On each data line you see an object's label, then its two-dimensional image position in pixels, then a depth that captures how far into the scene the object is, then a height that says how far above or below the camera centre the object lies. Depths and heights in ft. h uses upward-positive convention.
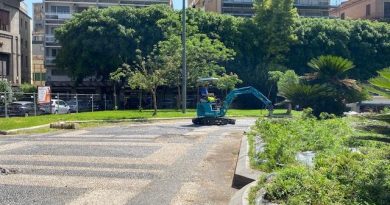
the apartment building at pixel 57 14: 226.79 +32.94
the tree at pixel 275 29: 169.17 +18.33
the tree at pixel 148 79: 101.96 +0.46
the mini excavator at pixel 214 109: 79.71 -4.51
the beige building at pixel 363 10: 245.86 +38.67
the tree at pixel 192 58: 121.60 +6.08
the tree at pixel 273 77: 146.50 +1.38
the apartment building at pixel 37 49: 255.09 +20.68
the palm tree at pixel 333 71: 69.31 +1.54
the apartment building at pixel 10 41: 169.58 +13.85
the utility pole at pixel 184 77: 103.91 +0.92
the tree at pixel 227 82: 132.77 -0.13
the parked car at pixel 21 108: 99.19 -5.68
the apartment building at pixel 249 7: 251.80 +39.04
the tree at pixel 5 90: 97.29 -2.27
